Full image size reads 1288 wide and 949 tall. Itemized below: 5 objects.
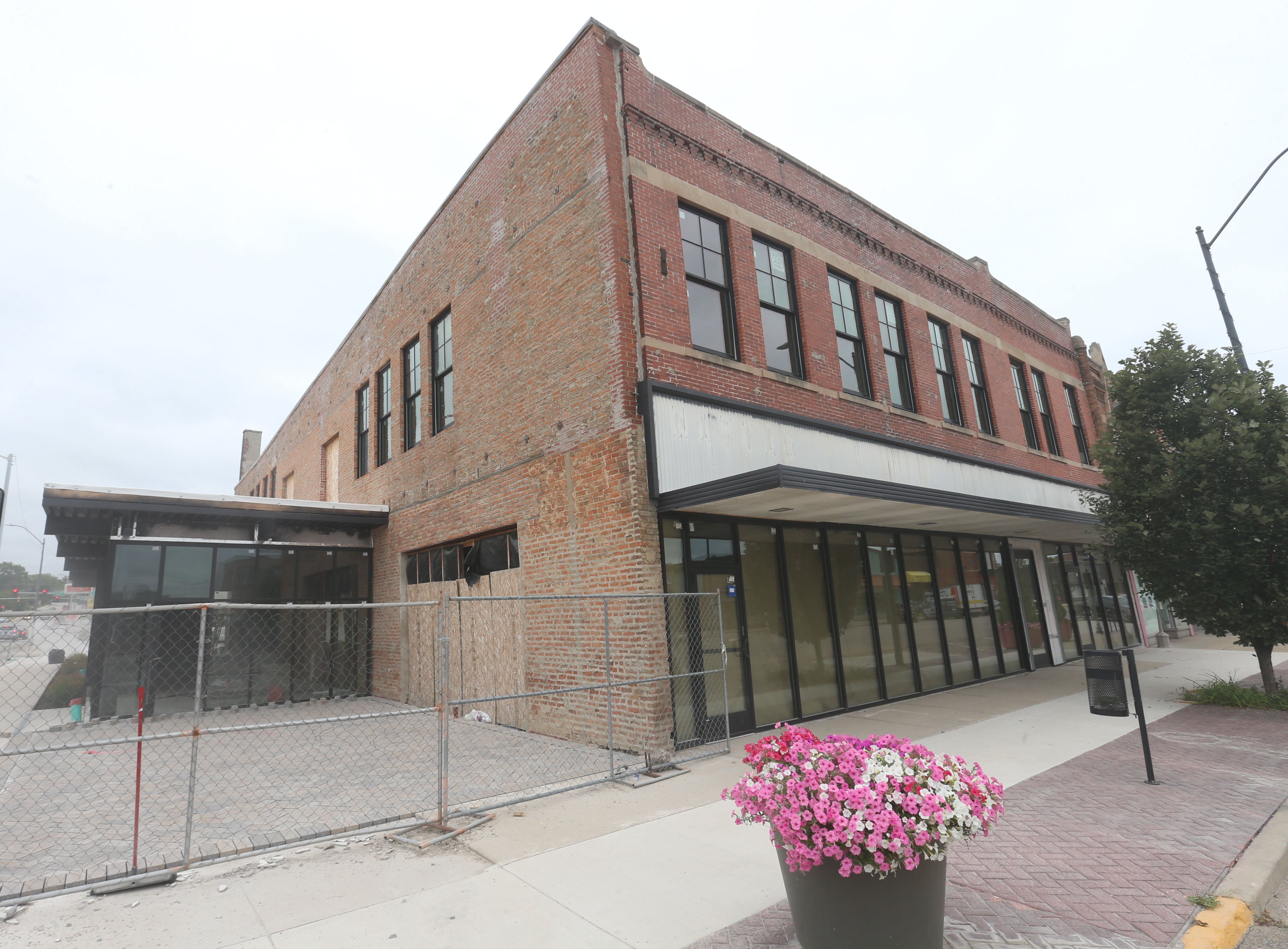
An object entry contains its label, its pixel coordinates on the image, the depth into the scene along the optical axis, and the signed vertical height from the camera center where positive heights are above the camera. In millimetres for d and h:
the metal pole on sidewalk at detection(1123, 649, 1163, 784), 6062 -1296
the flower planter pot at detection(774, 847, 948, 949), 3242 -1494
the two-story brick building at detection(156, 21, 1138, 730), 8867 +3199
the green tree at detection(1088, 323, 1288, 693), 9617 +1289
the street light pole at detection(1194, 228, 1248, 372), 12749 +5209
